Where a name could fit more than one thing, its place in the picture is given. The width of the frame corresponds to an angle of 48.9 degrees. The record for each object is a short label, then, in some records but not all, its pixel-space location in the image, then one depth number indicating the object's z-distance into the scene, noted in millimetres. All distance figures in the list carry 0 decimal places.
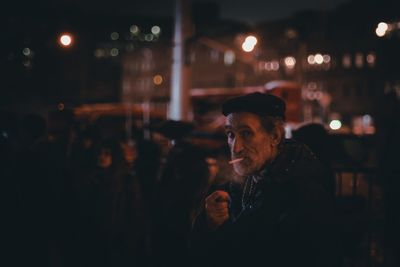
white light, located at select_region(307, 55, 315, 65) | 66125
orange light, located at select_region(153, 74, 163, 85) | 78688
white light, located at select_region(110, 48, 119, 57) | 66544
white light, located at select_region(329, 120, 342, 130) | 35800
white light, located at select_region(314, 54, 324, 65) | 64062
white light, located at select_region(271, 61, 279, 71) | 63875
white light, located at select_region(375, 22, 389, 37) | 9375
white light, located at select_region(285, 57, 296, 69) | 60219
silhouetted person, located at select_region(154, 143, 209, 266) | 5637
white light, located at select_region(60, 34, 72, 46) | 9172
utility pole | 15227
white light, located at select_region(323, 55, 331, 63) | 64312
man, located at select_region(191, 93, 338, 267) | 1763
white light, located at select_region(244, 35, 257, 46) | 10797
